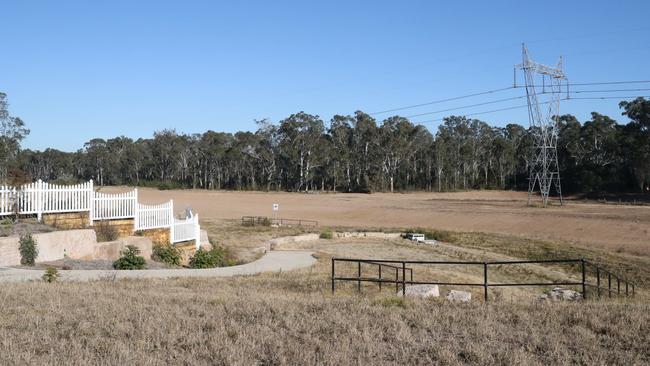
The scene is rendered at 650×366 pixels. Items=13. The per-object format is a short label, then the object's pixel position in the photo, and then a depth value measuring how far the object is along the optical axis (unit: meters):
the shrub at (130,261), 17.34
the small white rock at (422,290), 12.92
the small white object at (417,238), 36.15
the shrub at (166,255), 20.61
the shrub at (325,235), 36.53
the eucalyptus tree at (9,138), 67.38
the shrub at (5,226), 16.53
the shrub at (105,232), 19.62
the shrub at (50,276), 12.47
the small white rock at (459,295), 12.26
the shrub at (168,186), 132.75
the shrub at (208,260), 20.34
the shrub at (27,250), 16.09
